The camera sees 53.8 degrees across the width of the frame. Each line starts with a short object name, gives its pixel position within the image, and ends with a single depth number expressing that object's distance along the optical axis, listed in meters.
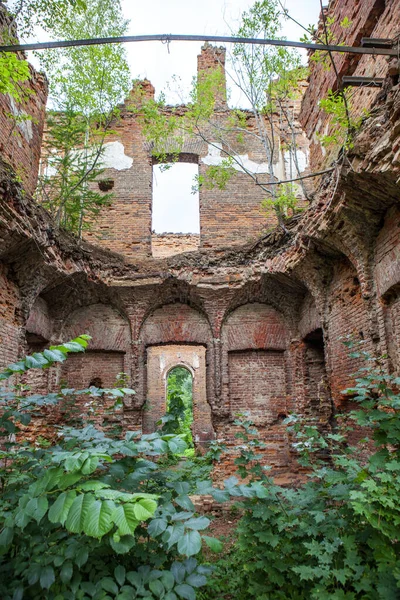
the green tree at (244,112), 7.72
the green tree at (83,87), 8.73
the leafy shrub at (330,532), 2.84
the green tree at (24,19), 5.21
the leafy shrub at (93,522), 1.96
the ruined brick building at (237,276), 5.33
